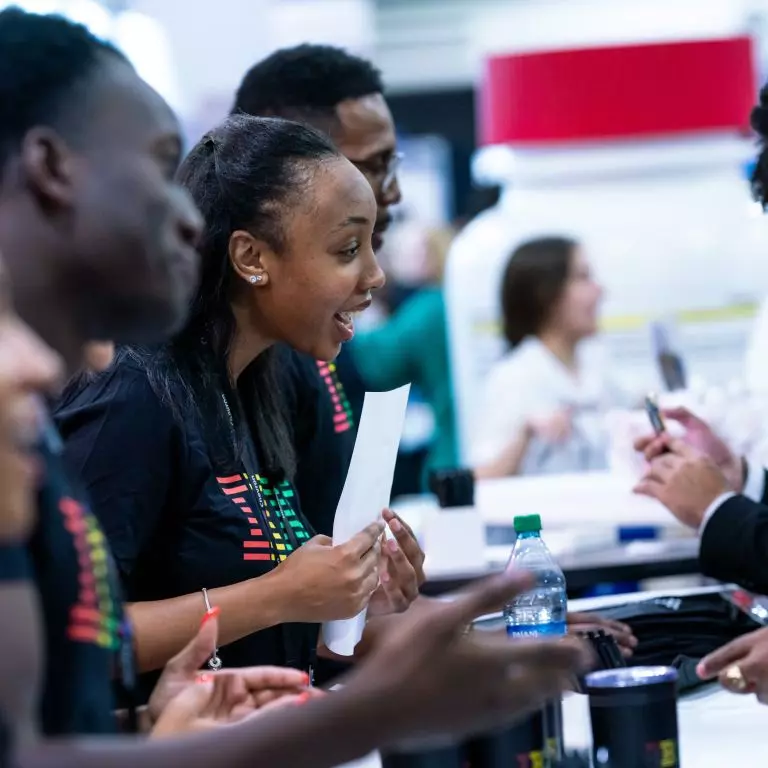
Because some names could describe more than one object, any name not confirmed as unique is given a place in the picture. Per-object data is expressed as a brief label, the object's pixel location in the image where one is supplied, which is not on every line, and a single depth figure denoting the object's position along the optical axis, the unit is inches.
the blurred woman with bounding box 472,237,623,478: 191.7
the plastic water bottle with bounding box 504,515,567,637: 123.8
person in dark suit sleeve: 131.6
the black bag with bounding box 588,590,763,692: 128.2
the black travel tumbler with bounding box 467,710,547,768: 109.9
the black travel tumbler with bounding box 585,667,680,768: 109.4
